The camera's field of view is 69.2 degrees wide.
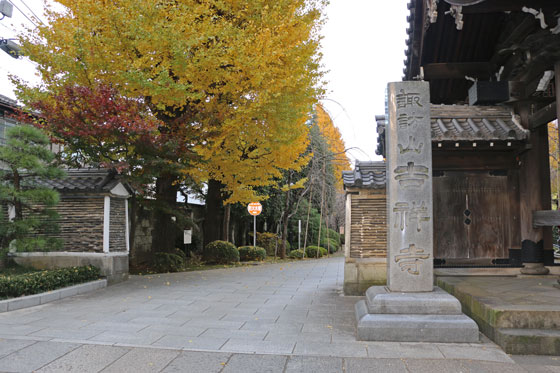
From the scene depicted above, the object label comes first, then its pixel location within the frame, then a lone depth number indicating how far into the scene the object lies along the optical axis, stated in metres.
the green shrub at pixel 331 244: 26.49
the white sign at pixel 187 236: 15.68
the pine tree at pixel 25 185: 8.10
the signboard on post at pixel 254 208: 18.54
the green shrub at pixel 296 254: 21.69
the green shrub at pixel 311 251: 22.98
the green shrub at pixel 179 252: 15.90
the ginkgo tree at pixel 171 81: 9.28
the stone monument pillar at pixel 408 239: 5.18
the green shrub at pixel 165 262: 12.87
